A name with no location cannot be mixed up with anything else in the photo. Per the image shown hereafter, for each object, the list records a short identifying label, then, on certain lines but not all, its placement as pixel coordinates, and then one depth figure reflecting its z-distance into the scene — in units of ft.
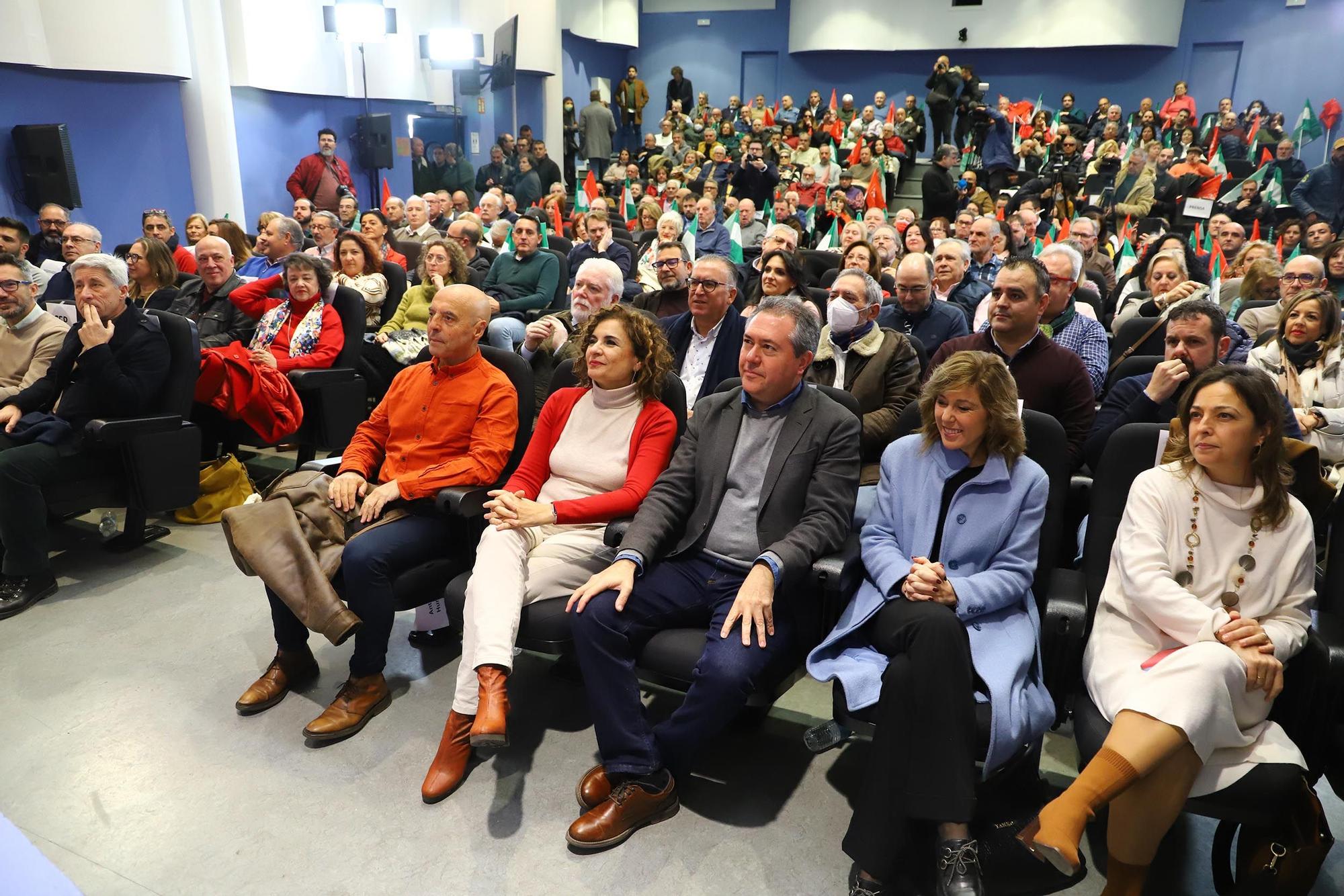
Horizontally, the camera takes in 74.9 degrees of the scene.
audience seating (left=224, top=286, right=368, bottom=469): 13.01
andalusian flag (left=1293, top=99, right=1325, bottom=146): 40.19
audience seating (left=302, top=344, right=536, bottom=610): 7.95
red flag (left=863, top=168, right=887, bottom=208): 27.66
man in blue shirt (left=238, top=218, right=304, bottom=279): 16.46
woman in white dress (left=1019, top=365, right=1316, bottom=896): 5.48
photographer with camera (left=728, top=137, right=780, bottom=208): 33.76
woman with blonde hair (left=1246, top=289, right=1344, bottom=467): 9.13
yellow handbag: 12.52
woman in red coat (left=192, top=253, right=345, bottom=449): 11.72
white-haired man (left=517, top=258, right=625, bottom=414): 11.44
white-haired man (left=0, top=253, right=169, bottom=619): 9.91
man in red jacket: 32.81
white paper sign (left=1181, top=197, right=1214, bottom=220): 24.39
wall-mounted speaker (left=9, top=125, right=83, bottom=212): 23.95
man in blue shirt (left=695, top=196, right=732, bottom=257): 23.49
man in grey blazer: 6.56
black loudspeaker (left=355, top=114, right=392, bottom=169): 36.78
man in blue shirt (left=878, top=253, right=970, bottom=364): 12.08
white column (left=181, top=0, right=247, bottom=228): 28.43
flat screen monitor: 39.68
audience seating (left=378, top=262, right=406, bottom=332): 15.10
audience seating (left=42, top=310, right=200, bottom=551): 10.27
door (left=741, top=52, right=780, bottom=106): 59.00
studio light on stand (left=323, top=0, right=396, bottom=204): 33.24
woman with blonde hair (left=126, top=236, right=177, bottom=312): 14.26
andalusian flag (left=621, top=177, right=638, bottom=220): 33.04
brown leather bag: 5.42
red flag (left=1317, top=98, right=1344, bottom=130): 44.39
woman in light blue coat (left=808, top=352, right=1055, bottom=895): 5.79
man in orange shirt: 7.78
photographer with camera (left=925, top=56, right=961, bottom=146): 42.78
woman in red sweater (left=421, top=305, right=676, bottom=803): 7.05
